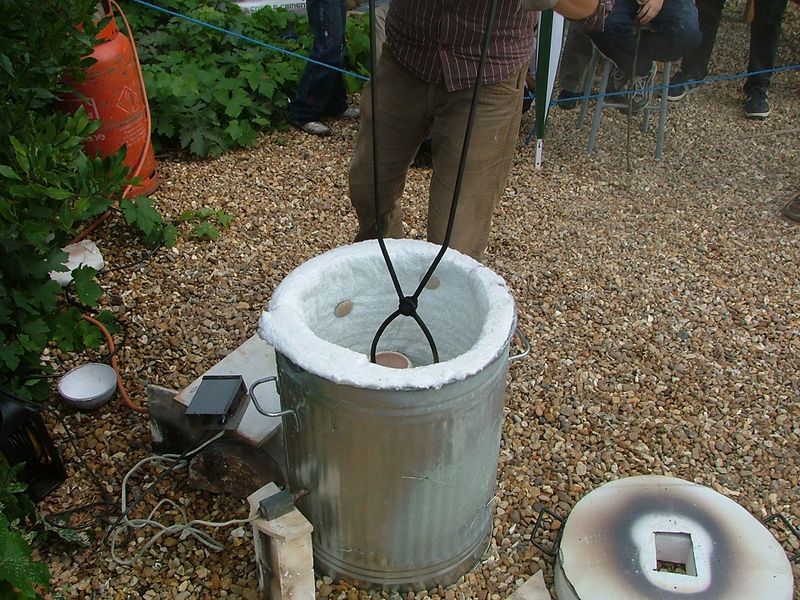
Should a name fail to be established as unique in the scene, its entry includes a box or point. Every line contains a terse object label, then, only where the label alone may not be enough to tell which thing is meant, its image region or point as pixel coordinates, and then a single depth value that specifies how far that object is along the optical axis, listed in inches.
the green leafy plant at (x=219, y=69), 178.4
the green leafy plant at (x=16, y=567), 63.2
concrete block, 77.7
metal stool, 193.3
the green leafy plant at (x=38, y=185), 85.7
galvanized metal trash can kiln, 69.6
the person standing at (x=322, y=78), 187.0
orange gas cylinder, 147.6
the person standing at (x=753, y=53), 220.4
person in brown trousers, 97.8
